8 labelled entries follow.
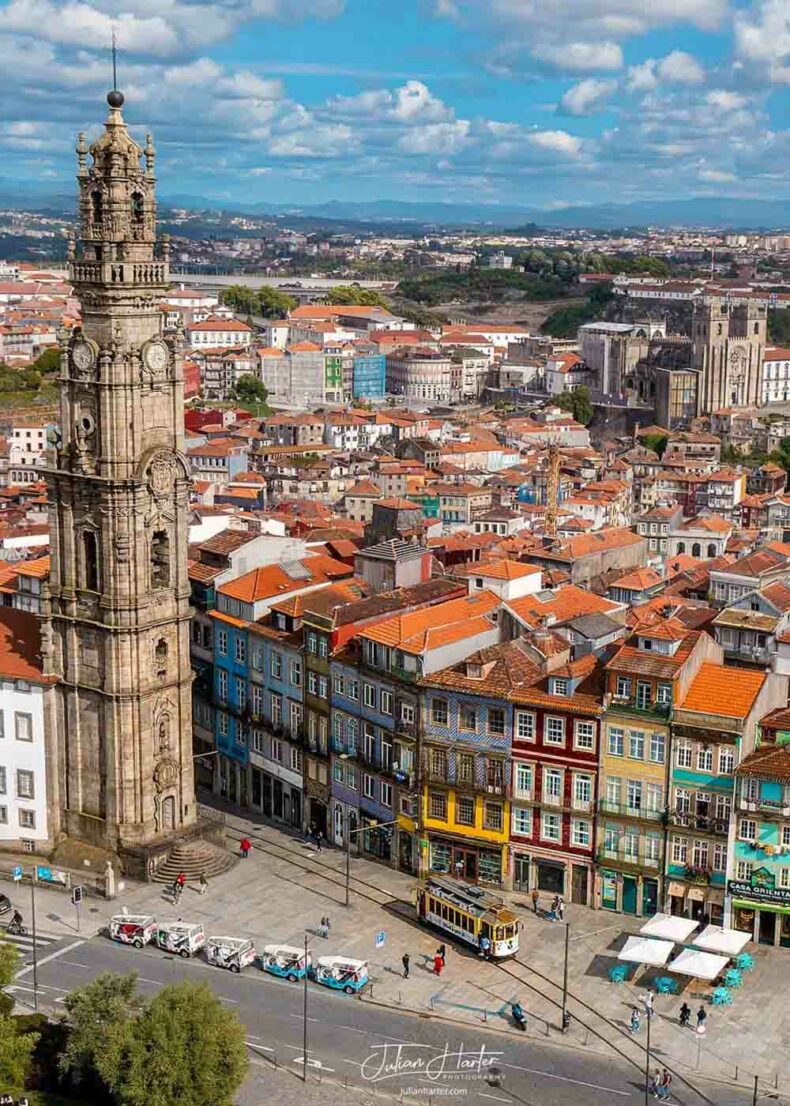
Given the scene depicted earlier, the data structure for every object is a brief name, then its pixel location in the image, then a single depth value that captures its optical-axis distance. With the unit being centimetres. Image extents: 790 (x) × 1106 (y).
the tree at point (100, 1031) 4288
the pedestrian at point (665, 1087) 4547
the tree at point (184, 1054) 4188
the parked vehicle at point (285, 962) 5344
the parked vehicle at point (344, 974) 5256
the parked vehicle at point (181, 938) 5550
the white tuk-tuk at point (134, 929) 5619
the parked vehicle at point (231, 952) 5425
